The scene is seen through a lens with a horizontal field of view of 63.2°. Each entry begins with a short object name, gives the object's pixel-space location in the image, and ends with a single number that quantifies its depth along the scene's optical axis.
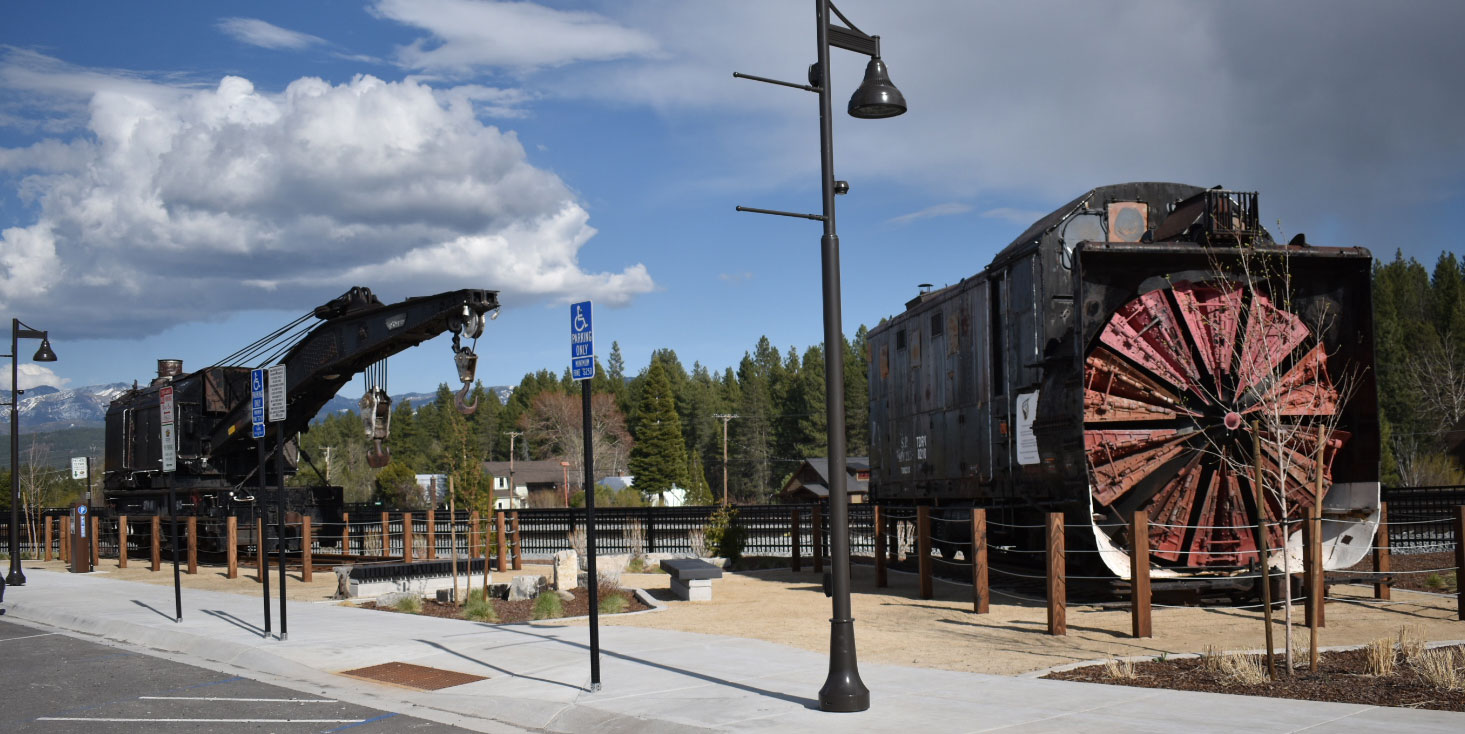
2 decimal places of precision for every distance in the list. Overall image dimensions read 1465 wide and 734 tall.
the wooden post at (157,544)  26.52
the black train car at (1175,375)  15.40
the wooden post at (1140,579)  12.84
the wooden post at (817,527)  22.16
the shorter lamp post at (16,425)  22.95
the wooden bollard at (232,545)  23.38
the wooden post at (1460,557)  13.38
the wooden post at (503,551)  21.64
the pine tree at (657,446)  94.69
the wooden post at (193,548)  24.77
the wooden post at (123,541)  27.19
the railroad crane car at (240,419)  24.00
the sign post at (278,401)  14.10
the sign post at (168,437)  16.33
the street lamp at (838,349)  8.92
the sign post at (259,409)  14.48
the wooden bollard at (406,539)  23.95
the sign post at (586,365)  9.75
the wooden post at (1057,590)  13.14
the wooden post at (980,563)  14.91
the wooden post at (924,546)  16.84
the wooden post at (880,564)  19.46
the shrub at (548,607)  16.23
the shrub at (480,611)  16.20
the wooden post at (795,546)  23.22
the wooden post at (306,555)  22.25
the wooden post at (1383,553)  15.52
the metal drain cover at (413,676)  11.02
